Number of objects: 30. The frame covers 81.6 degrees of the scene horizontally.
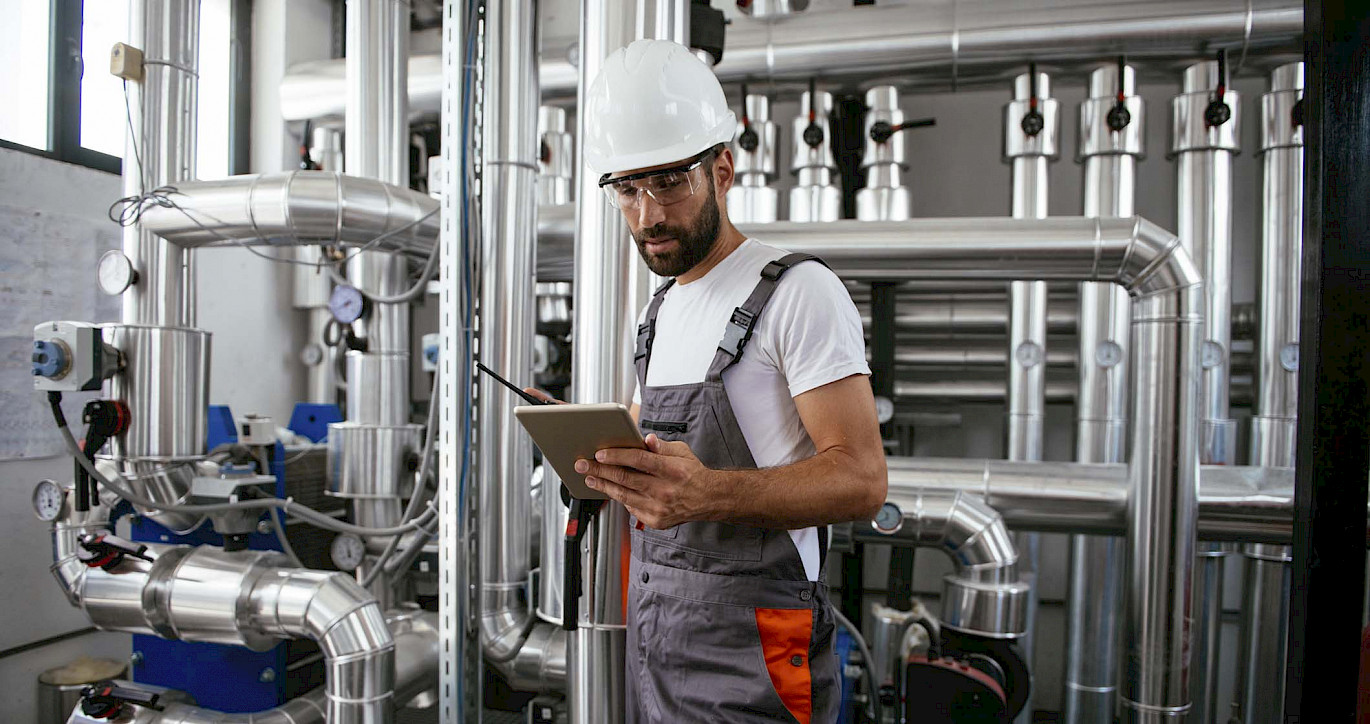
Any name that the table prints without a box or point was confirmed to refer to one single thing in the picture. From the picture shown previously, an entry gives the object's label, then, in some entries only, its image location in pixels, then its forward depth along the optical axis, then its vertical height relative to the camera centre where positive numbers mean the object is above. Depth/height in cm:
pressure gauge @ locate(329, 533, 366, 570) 204 -52
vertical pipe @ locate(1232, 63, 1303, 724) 210 -1
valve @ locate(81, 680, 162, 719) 162 -72
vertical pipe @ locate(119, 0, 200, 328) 168 +44
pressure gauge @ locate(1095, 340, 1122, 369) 217 +1
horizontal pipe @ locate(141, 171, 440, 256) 166 +29
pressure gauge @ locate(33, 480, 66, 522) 169 -33
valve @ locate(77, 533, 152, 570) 163 -42
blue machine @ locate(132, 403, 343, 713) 172 -71
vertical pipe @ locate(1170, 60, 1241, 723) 212 +33
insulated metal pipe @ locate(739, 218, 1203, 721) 168 -12
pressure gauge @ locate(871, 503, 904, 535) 176 -36
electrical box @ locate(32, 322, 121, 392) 156 -2
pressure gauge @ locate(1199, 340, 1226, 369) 211 +1
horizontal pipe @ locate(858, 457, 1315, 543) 175 -30
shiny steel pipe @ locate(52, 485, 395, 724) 151 -51
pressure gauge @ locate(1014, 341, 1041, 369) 226 +1
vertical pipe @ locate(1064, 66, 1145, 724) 218 -6
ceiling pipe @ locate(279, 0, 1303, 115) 211 +89
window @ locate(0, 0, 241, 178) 218 +76
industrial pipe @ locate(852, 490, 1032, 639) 171 -42
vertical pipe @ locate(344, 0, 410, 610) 215 +49
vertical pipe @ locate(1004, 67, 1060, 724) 226 +18
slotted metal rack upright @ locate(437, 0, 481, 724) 117 -7
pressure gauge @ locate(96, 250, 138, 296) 166 +15
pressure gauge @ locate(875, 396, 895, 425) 208 -14
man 83 -9
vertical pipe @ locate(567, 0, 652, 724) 132 +2
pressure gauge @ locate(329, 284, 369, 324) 194 +11
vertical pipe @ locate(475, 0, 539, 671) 186 +9
